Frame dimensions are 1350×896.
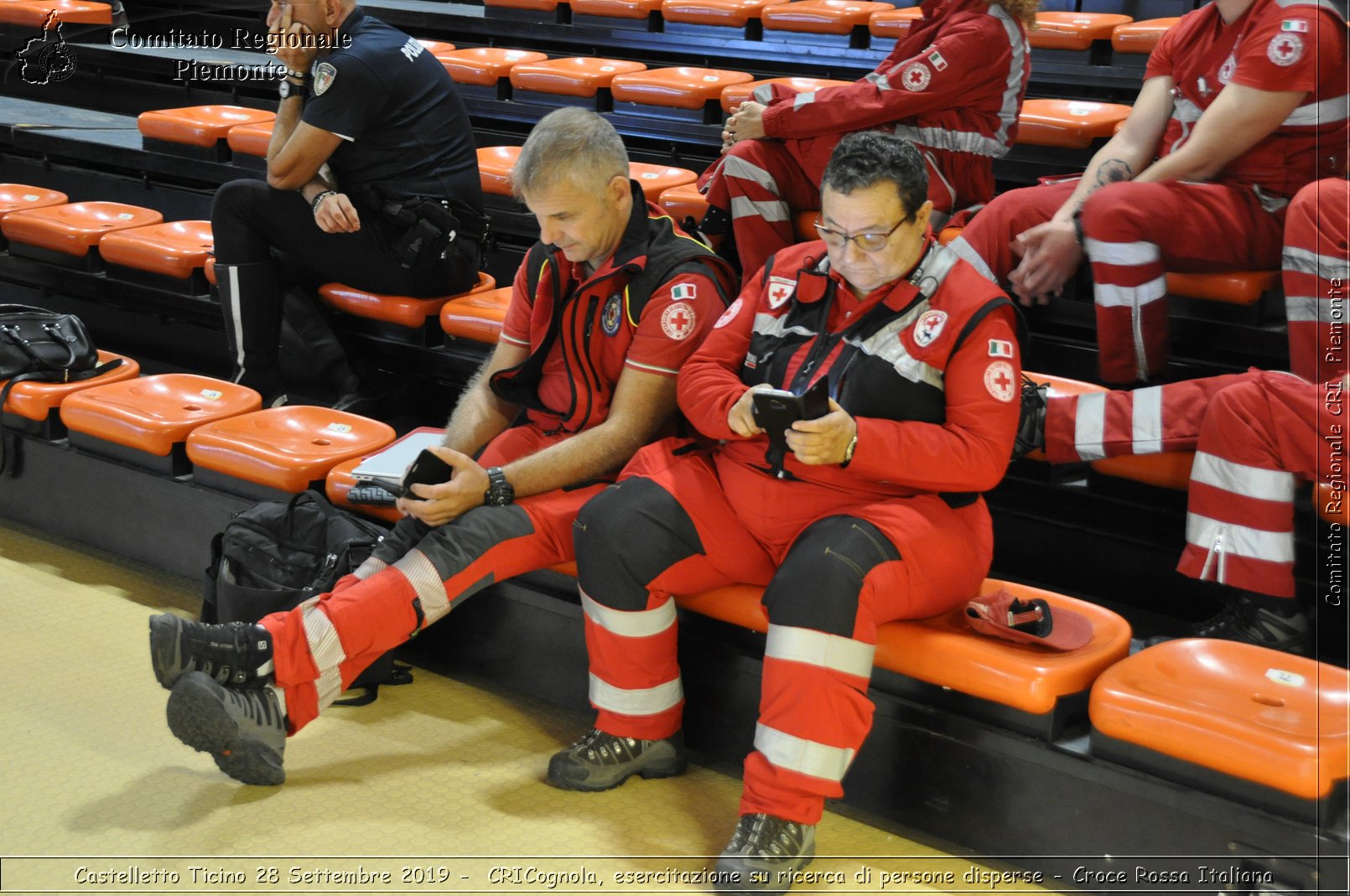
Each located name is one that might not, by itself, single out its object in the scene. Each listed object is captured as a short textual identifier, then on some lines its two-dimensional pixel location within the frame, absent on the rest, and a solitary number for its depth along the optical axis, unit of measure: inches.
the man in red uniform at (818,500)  77.5
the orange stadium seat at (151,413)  116.6
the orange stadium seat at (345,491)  104.6
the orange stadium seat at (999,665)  77.7
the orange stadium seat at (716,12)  186.7
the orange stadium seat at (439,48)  194.3
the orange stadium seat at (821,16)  177.3
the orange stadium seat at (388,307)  131.8
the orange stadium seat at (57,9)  231.1
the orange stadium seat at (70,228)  153.5
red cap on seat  80.5
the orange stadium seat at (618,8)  197.6
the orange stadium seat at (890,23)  171.0
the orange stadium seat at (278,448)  108.7
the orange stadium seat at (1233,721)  69.9
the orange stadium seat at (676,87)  162.4
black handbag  128.0
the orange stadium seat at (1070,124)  132.6
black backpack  97.7
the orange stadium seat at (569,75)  173.0
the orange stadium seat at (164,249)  144.9
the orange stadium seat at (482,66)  182.2
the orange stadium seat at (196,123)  170.6
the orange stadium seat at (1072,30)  160.6
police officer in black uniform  127.9
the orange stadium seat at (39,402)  124.3
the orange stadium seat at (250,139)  164.2
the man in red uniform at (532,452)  85.8
